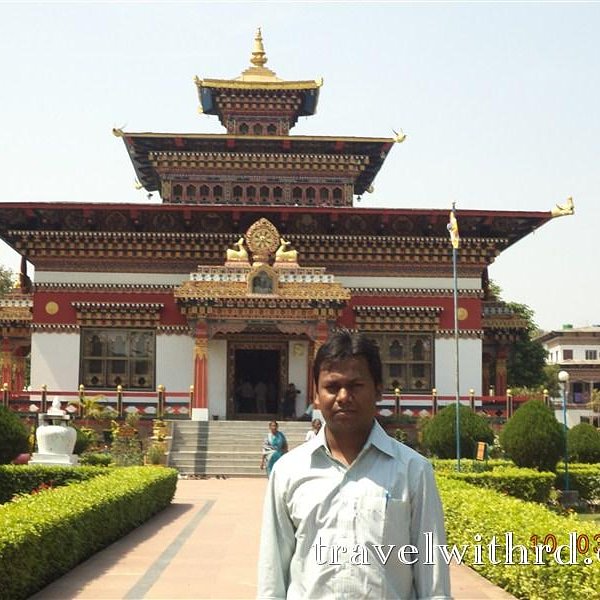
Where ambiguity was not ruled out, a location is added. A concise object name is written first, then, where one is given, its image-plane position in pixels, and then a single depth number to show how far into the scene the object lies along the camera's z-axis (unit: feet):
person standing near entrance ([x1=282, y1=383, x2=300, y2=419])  102.58
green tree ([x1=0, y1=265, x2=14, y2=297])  204.79
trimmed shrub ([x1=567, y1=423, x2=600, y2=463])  81.35
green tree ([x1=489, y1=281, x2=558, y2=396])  169.68
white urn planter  67.00
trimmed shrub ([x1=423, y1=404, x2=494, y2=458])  78.02
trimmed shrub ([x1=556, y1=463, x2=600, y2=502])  70.64
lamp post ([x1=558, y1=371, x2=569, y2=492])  78.78
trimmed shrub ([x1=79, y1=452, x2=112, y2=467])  76.54
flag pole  75.05
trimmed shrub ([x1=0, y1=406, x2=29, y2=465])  59.47
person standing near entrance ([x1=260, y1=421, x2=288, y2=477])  68.39
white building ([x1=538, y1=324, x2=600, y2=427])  268.21
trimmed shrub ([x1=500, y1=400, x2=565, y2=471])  68.33
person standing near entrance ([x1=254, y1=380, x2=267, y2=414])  113.09
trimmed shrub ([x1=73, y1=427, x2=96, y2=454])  81.97
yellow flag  86.79
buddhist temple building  105.19
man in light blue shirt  13.42
